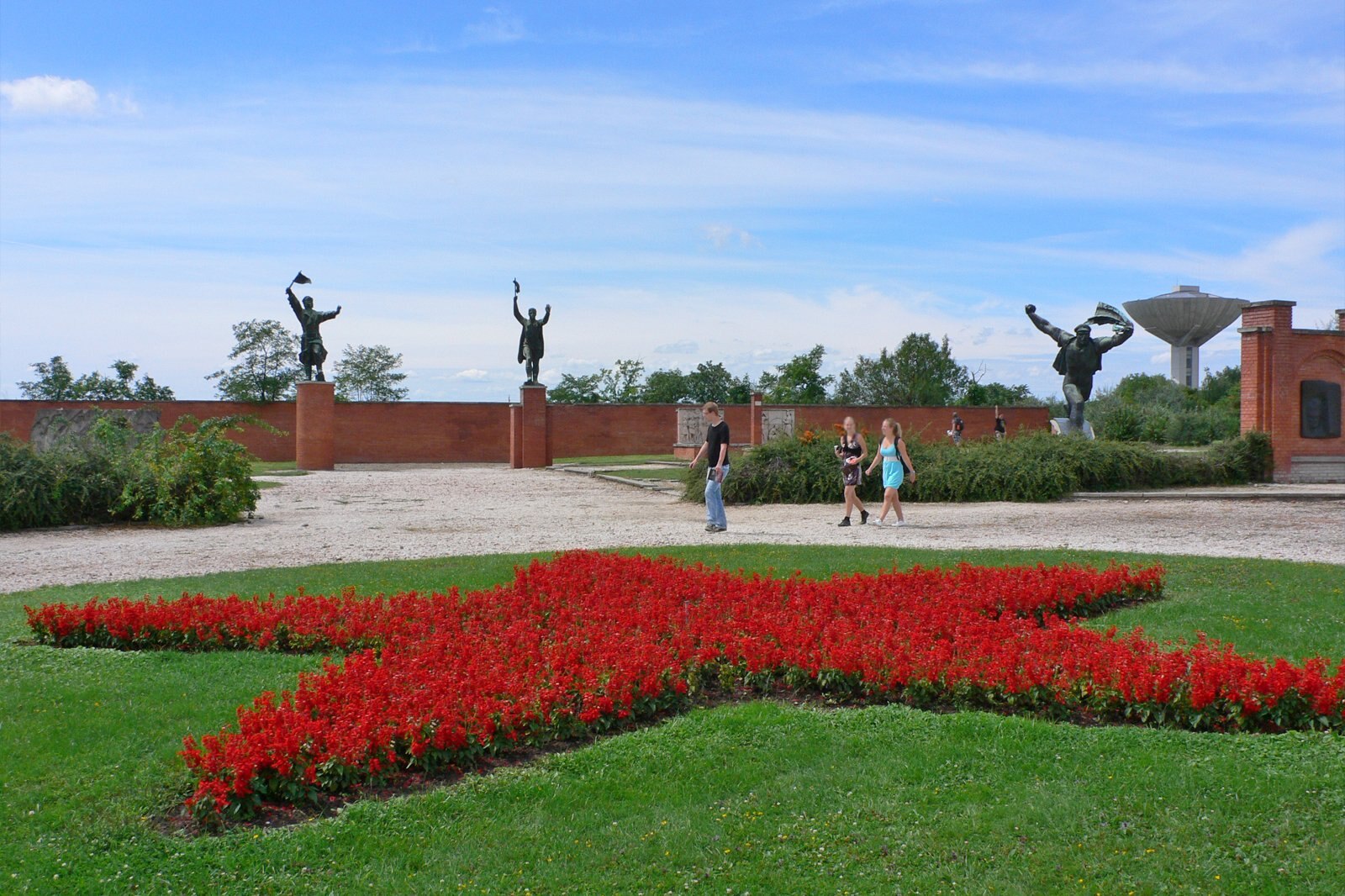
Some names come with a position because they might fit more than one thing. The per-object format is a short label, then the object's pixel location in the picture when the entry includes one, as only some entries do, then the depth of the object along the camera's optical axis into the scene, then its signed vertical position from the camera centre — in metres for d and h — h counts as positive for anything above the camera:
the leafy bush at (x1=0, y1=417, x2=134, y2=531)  15.64 -0.60
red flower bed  4.96 -1.21
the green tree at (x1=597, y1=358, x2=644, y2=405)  65.62 +3.39
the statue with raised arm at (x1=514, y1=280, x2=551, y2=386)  36.03 +3.10
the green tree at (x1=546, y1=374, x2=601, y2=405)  64.12 +2.86
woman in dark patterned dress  15.18 -0.29
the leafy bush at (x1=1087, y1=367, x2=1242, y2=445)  41.06 +0.87
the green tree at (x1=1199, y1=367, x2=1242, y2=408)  58.72 +3.09
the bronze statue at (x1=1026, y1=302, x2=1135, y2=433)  27.06 +2.05
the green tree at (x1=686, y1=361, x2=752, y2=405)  67.19 +3.39
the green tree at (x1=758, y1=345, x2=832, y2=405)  65.19 +3.52
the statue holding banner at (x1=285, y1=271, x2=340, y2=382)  35.12 +3.42
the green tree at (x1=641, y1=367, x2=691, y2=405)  67.12 +3.11
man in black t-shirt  14.56 -0.33
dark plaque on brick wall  24.30 +0.65
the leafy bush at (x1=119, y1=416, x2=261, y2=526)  16.31 -0.60
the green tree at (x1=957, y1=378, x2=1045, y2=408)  64.50 +2.67
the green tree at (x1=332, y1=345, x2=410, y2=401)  60.22 +3.51
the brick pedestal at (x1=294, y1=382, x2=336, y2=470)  34.84 +0.45
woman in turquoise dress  15.30 -0.31
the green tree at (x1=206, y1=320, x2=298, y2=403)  50.31 +3.46
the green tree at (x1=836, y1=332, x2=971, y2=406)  64.62 +3.60
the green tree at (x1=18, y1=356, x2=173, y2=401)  46.94 +2.33
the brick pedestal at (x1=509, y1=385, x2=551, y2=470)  35.38 +0.36
